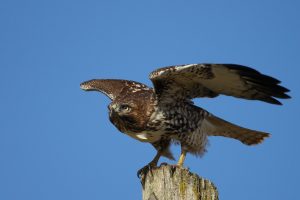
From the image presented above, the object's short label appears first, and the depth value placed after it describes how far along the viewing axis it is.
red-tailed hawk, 12.38
